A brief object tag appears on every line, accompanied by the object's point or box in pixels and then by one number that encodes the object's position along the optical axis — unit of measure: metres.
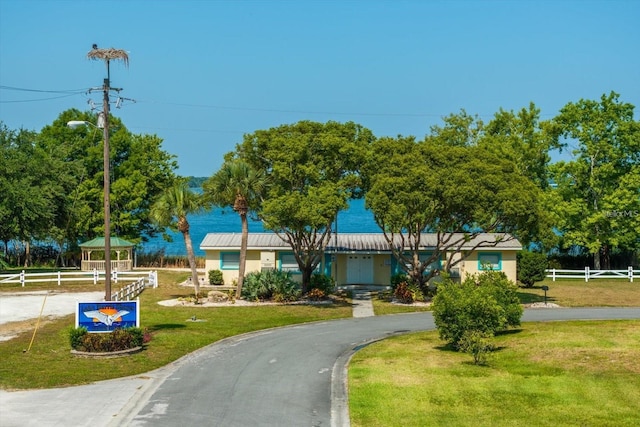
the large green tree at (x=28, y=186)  57.07
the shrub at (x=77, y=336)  27.17
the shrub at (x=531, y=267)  53.53
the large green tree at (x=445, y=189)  40.78
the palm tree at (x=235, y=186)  42.72
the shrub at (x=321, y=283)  46.47
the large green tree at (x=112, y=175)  67.94
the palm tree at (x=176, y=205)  41.84
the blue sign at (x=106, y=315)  27.72
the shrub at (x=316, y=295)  44.66
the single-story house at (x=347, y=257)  52.59
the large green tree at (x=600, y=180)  60.03
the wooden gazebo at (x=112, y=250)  60.12
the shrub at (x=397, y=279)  47.44
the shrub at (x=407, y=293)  43.44
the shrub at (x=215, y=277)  53.00
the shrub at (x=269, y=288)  44.38
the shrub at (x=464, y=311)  27.22
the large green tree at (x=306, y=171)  41.41
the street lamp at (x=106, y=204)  28.92
